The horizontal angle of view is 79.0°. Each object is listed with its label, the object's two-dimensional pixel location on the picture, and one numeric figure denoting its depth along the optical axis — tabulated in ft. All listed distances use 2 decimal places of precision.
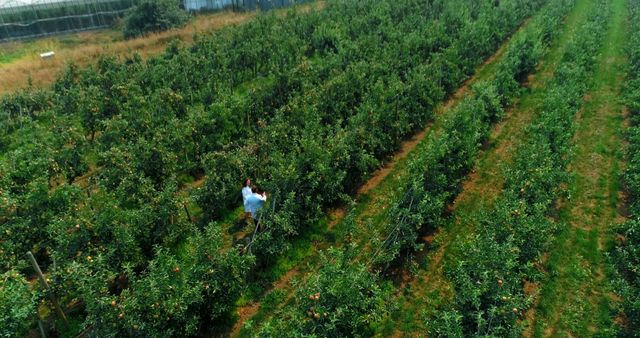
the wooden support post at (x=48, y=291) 31.42
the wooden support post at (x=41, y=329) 31.81
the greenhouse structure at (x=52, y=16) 104.01
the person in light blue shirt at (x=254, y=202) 42.55
